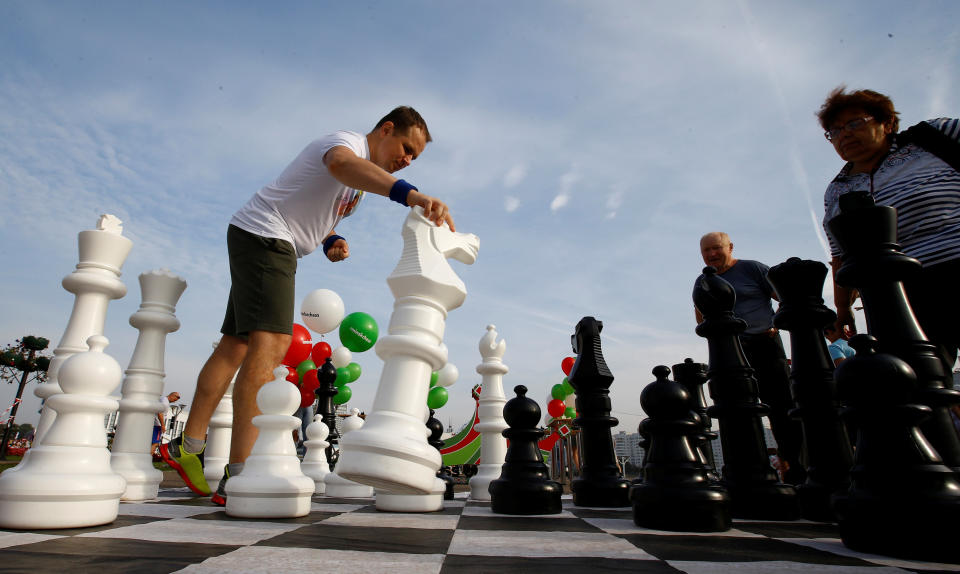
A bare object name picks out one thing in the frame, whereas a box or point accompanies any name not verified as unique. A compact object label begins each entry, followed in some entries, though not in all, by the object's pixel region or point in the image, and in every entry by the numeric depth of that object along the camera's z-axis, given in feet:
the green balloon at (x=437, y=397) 31.27
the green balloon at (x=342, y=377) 28.81
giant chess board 2.64
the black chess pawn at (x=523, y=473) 5.87
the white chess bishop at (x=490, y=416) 8.71
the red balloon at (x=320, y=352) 29.14
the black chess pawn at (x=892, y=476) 2.90
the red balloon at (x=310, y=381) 26.48
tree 57.88
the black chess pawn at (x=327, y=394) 13.61
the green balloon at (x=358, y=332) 27.43
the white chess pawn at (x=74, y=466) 3.95
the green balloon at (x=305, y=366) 28.32
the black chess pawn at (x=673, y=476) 4.23
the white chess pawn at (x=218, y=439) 8.77
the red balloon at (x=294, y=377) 24.17
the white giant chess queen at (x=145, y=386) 7.07
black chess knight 7.20
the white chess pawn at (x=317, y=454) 9.61
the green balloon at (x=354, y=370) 31.03
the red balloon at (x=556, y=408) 30.99
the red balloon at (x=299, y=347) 24.00
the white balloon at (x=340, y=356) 29.99
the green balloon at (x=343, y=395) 30.13
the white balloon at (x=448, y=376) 33.03
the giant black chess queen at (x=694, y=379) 9.04
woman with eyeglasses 5.37
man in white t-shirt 6.55
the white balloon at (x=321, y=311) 26.05
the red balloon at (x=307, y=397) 24.76
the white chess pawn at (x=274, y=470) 5.11
